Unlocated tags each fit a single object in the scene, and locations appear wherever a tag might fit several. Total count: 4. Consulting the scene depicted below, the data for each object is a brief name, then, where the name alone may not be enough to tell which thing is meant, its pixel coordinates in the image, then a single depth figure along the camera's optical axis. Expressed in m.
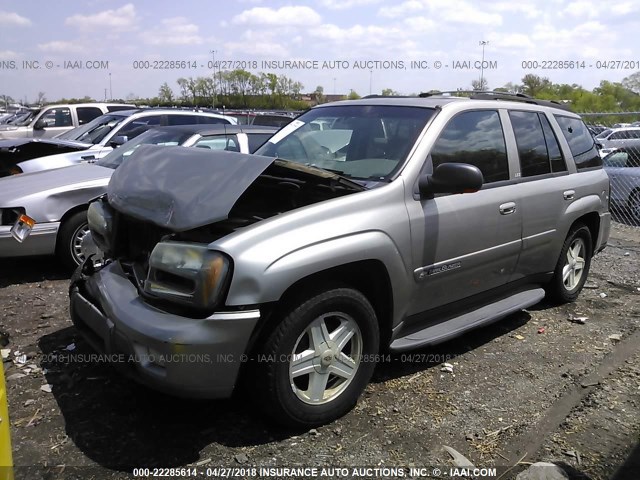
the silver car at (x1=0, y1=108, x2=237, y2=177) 7.54
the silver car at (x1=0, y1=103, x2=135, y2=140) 14.94
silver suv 2.67
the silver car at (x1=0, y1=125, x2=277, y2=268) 5.20
